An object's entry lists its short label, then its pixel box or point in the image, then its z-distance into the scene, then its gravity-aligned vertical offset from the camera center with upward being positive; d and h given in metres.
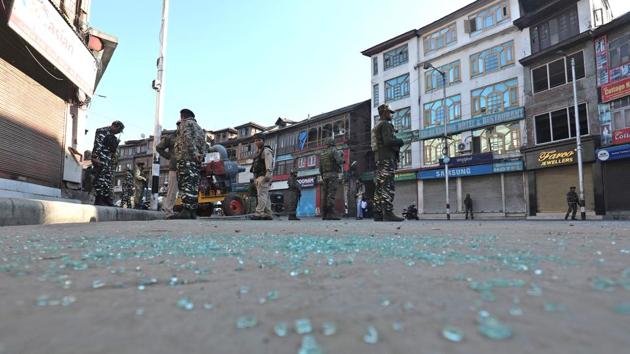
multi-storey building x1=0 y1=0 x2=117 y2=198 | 6.55 +2.49
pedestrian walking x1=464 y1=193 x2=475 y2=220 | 20.61 +0.26
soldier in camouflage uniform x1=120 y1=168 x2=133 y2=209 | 14.81 +0.84
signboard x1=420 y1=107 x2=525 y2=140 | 19.98 +4.90
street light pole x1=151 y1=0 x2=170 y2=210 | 10.81 +3.41
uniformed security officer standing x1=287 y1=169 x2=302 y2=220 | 10.22 +0.62
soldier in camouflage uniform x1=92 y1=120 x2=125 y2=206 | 7.23 +0.98
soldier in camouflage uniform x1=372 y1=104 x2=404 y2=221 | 6.36 +0.76
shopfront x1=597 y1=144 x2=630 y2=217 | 15.73 +1.33
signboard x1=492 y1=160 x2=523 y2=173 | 19.44 +2.23
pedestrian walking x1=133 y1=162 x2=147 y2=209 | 14.05 +0.95
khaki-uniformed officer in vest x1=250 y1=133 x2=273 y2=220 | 7.50 +0.75
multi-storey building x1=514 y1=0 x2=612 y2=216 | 17.12 +5.25
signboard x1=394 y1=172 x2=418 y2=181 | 23.91 +2.11
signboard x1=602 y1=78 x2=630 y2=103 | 15.86 +5.06
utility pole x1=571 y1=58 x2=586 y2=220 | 15.84 +3.07
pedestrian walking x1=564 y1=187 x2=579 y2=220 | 14.62 +0.35
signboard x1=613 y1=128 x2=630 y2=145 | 15.70 +3.04
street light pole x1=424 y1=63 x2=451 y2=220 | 21.30 +4.30
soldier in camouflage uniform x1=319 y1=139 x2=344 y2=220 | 8.92 +0.78
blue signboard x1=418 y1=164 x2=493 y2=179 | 20.66 +2.16
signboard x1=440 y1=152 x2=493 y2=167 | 20.71 +2.79
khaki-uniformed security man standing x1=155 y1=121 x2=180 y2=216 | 6.89 +0.76
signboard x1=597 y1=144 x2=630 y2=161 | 15.60 +2.34
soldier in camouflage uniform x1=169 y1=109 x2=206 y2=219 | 6.50 +0.86
